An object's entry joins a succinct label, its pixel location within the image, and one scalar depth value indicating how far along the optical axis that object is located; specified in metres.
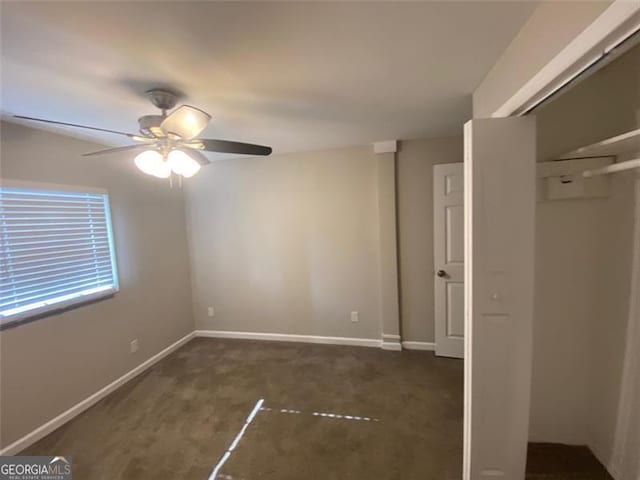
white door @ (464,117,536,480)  1.37
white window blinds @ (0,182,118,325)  2.04
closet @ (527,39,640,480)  1.50
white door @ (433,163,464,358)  2.99
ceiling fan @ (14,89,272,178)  1.69
